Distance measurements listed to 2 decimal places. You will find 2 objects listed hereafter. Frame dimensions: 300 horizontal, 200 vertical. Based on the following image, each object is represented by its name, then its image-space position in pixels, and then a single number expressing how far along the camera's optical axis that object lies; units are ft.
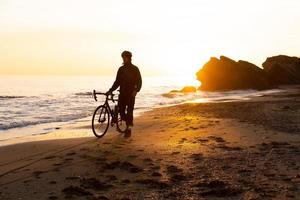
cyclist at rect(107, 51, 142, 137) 40.93
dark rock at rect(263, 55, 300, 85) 223.30
